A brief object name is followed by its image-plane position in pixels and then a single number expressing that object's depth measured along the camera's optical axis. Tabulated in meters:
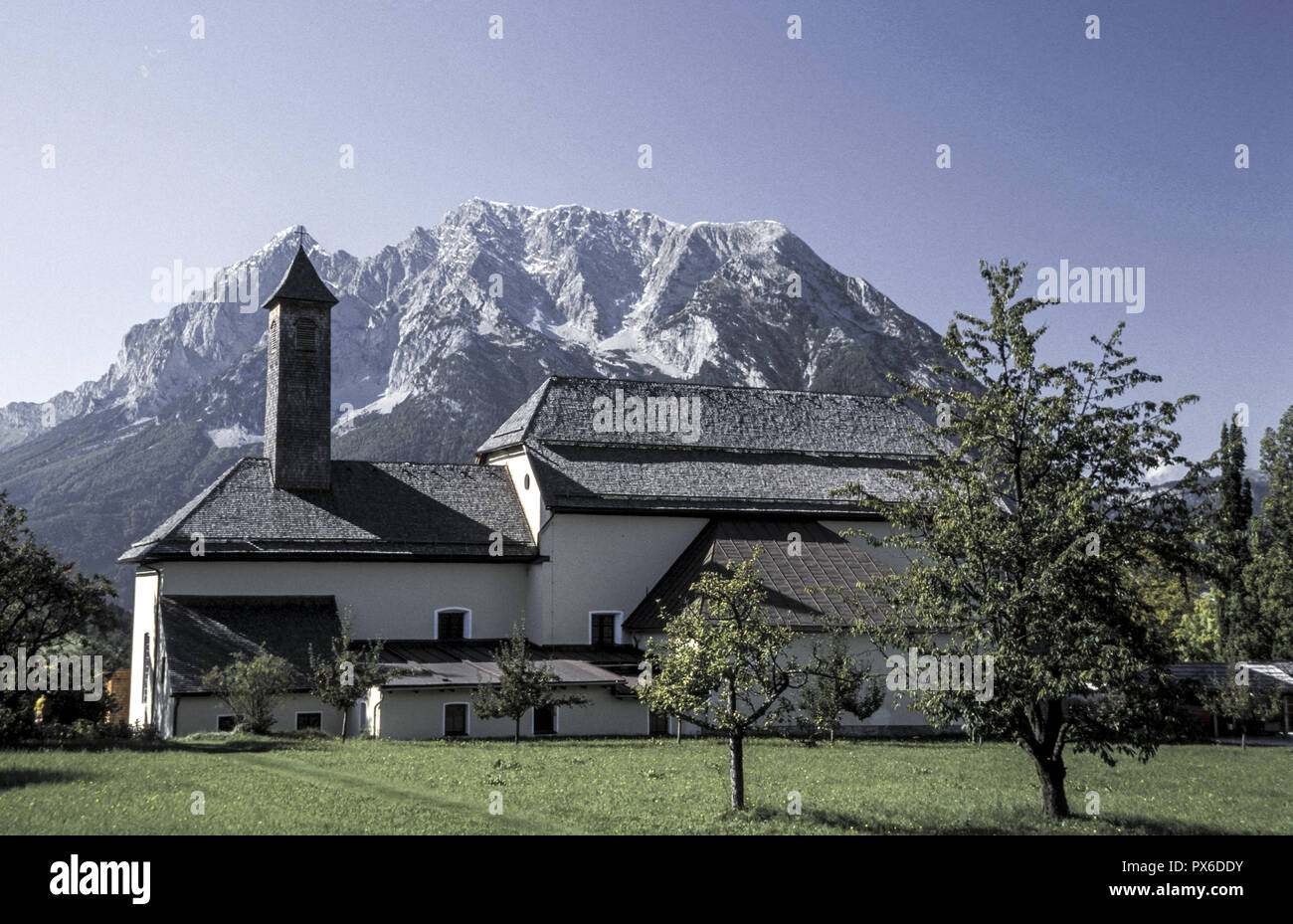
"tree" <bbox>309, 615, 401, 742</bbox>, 35.53
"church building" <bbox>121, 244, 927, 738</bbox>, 40.28
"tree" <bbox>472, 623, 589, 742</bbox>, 35.12
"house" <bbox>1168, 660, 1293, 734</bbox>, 52.22
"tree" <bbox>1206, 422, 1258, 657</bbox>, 58.66
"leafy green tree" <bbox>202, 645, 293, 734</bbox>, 34.62
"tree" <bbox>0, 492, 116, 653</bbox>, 31.78
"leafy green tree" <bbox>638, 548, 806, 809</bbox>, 20.94
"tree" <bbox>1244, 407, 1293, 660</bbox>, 56.69
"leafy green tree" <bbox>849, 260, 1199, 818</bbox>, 18.78
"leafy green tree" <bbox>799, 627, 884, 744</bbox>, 23.33
